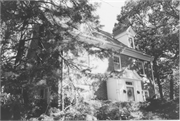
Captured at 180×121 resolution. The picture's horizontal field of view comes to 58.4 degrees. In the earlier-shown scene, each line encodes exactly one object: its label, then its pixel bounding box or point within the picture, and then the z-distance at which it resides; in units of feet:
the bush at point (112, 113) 24.76
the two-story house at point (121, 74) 24.70
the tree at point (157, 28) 46.80
